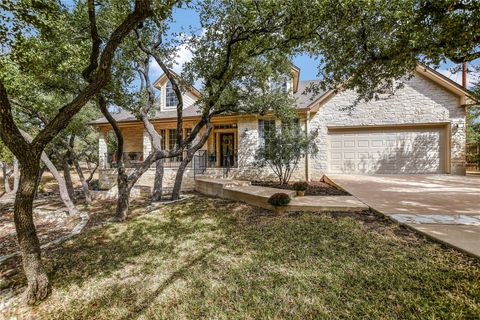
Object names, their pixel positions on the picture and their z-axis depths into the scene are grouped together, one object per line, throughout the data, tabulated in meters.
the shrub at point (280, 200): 5.35
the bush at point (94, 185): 13.64
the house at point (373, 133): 10.27
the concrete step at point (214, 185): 8.25
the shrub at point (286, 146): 8.69
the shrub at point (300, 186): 6.64
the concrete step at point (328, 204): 5.04
